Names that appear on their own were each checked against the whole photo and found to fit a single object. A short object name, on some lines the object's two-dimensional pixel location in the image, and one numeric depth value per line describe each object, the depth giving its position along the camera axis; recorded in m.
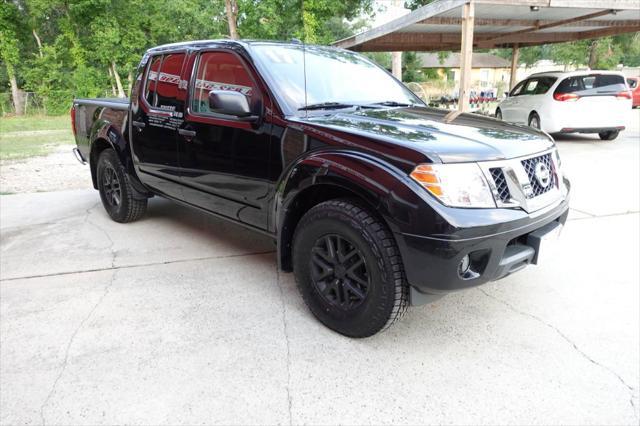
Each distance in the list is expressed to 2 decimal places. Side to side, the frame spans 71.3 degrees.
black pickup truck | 2.25
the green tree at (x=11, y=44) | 26.67
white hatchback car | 10.13
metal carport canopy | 9.18
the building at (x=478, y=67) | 49.53
